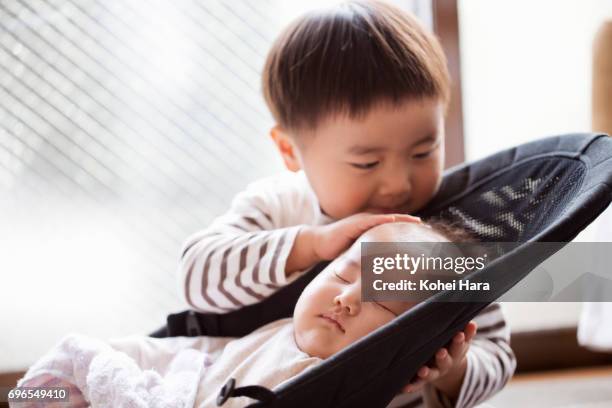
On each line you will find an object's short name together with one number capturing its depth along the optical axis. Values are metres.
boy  0.90
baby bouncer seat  0.67
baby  0.78
